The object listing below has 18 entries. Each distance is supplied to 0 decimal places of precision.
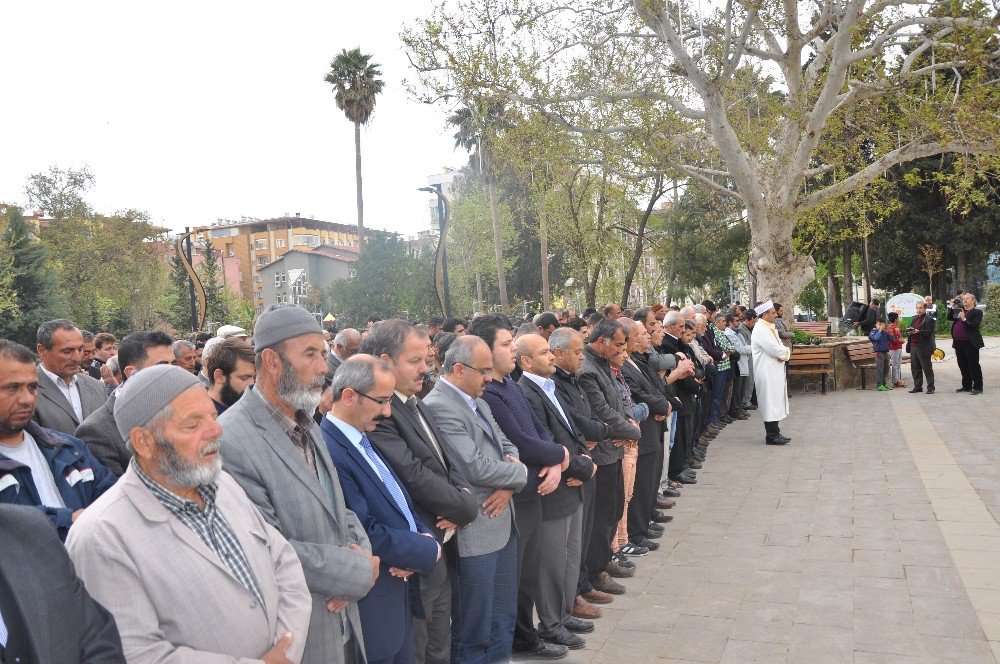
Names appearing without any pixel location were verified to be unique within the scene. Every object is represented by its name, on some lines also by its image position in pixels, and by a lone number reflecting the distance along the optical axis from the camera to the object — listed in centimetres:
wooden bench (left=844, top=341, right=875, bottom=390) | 1769
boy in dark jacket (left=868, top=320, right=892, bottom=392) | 1695
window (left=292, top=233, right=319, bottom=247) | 10175
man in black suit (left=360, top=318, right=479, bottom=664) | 380
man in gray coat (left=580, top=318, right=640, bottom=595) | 612
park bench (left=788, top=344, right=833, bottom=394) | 1695
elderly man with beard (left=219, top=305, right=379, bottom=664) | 305
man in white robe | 1171
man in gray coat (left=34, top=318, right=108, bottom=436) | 535
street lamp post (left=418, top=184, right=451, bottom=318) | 2370
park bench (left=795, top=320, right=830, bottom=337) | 2181
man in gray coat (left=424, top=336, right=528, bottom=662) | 429
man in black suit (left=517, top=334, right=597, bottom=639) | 511
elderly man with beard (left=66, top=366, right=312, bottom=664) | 238
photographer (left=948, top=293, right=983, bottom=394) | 1523
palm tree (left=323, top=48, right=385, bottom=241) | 4203
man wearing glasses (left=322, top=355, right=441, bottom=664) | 347
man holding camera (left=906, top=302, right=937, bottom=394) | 1619
